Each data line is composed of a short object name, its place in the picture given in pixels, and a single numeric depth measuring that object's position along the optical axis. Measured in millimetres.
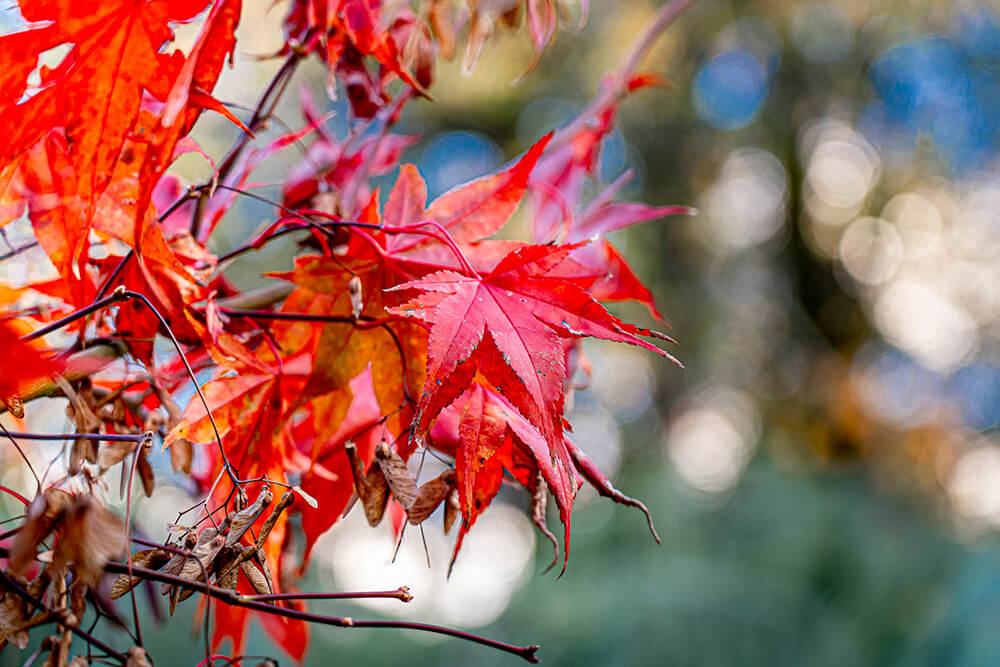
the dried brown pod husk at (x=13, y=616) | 562
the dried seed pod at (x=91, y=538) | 541
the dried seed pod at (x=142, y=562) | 574
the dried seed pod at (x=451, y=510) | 614
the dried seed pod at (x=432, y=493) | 608
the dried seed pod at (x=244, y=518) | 576
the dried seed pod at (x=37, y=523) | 547
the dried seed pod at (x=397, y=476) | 598
